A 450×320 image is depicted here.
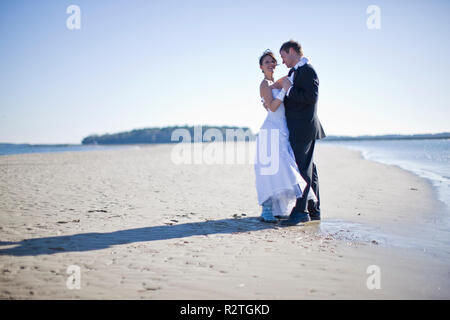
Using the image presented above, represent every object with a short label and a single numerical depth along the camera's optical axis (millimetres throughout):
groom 4270
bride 4438
